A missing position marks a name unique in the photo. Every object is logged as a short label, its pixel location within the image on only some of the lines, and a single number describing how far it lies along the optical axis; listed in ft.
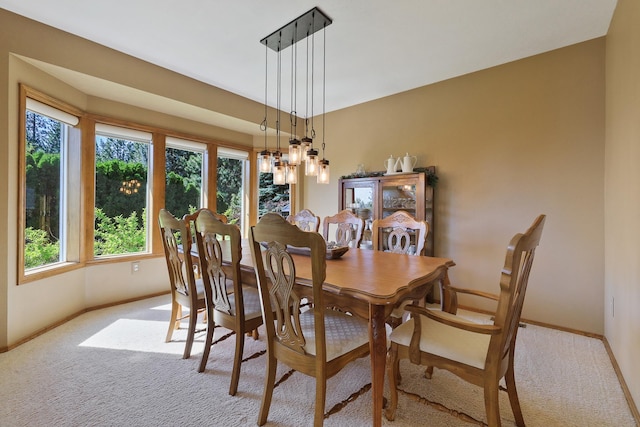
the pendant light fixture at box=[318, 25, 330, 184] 7.88
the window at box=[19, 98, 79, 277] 8.45
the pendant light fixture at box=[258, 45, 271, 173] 8.25
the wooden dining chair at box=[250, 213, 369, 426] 4.28
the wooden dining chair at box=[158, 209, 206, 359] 6.65
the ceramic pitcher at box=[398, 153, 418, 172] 11.35
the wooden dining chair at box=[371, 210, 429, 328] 8.08
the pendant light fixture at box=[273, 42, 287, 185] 8.15
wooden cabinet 10.82
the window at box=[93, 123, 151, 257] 10.77
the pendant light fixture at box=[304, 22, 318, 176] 7.56
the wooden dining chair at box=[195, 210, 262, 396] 5.74
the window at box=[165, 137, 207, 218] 12.60
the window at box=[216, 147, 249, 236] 14.32
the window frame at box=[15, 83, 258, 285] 7.97
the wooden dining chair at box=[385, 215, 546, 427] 3.95
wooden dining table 4.44
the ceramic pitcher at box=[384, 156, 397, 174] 11.87
